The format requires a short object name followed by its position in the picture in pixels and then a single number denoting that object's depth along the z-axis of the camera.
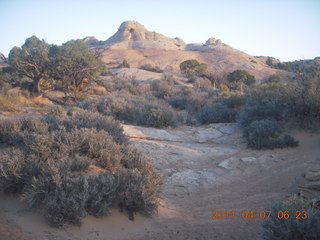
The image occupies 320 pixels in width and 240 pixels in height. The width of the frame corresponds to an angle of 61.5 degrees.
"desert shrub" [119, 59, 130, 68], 32.72
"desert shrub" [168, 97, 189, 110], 14.78
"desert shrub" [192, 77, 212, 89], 20.43
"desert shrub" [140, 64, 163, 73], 31.56
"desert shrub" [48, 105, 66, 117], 8.95
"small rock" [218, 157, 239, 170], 6.84
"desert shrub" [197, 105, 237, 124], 11.62
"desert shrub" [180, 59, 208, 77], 29.23
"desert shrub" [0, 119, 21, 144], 5.65
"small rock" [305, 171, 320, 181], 4.57
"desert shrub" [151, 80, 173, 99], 18.02
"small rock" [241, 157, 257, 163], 7.05
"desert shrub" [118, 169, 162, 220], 4.30
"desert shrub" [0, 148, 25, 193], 4.13
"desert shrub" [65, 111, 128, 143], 6.69
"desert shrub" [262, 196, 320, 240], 2.92
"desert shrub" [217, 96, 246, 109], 13.31
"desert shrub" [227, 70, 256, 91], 25.23
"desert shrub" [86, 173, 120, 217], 3.97
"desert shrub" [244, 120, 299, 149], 7.78
